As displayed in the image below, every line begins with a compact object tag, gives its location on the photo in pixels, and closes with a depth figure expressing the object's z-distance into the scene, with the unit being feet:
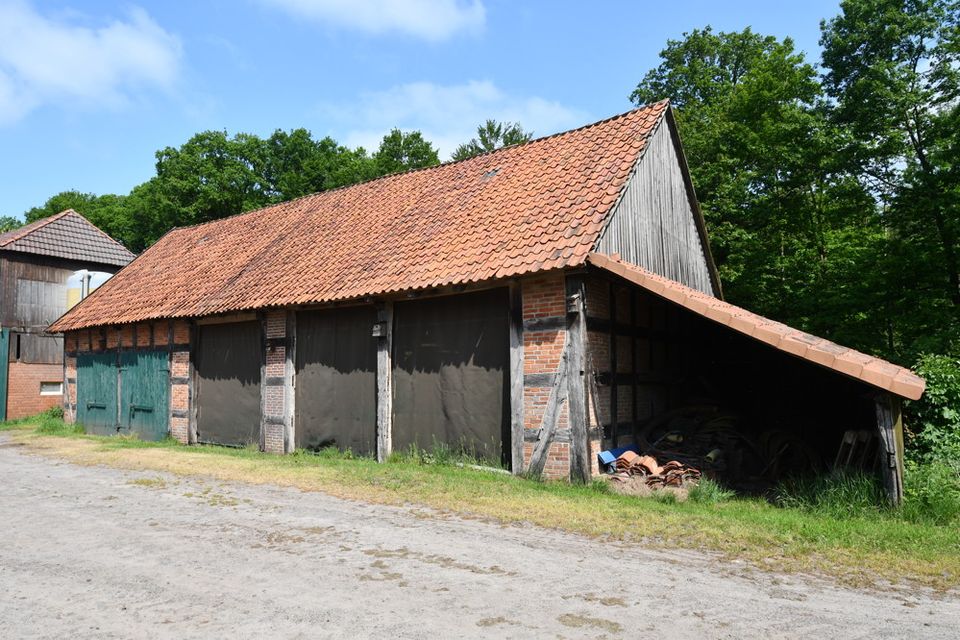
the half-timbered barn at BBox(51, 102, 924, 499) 29.04
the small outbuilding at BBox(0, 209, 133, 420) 74.95
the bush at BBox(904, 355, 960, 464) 25.52
